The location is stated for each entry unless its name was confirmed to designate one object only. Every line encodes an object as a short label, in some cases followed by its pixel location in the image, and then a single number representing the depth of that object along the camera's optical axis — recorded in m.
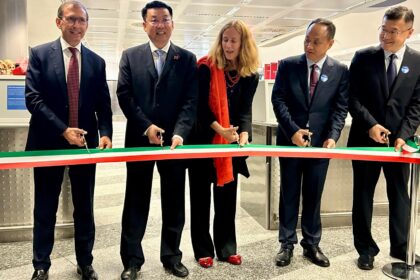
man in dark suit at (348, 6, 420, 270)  2.46
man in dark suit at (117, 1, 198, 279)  2.30
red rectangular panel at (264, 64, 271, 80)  3.83
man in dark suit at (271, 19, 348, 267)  2.57
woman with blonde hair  2.46
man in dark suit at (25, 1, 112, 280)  2.17
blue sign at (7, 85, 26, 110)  2.95
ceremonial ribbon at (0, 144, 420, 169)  1.97
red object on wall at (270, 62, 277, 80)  3.79
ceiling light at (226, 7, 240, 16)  9.48
